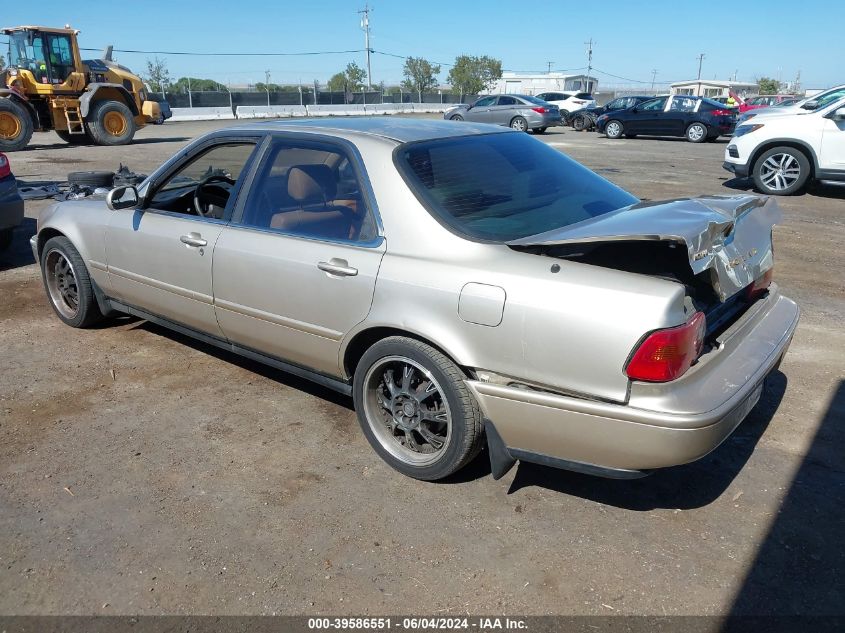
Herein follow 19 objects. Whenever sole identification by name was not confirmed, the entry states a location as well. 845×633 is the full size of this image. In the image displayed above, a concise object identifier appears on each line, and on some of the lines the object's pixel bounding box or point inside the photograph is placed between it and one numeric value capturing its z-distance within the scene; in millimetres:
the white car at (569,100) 30255
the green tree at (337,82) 90250
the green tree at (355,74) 89844
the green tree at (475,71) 94000
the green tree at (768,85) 76850
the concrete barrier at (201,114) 35000
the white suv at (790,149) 10180
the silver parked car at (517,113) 24734
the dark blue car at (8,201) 6531
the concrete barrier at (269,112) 36959
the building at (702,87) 43344
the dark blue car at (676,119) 22109
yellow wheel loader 17875
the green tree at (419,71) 94375
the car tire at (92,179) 7848
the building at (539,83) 72375
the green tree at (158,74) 76500
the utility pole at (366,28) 69312
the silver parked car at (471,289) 2518
